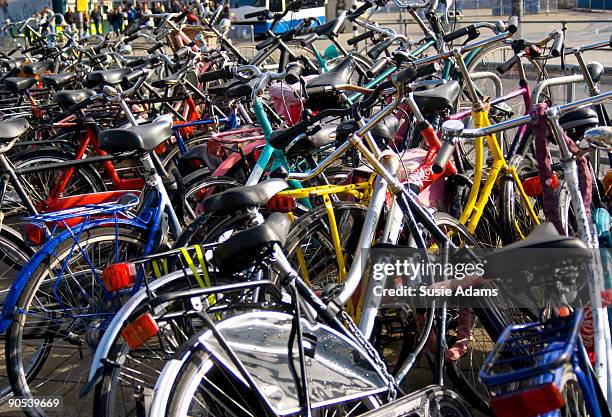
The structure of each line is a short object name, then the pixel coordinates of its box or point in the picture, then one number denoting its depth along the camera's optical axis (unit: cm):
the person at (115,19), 3085
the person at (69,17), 2870
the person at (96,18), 3128
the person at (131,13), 3061
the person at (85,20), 2745
